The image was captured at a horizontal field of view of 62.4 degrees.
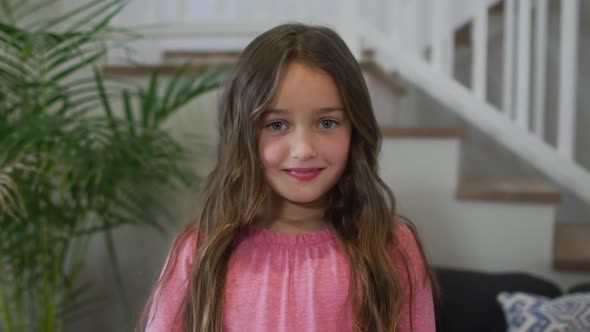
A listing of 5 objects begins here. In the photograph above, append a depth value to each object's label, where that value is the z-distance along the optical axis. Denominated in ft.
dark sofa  3.64
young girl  2.45
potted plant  3.42
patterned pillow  3.25
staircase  4.51
